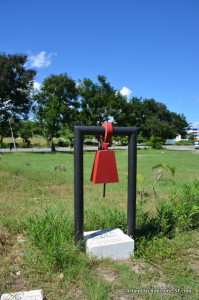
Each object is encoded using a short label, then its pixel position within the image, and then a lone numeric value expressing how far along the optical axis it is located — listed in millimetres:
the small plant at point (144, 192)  6073
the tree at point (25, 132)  40928
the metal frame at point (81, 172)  2848
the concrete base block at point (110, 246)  2795
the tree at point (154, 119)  52612
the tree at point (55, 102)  24359
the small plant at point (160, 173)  7580
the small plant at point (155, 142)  36219
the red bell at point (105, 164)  2924
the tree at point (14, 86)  19984
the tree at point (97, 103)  30812
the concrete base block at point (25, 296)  2109
